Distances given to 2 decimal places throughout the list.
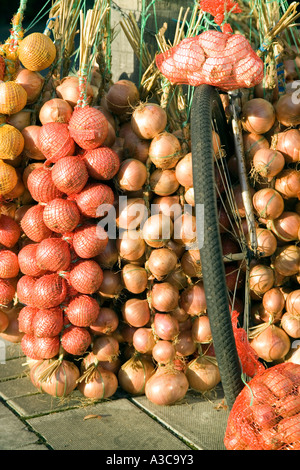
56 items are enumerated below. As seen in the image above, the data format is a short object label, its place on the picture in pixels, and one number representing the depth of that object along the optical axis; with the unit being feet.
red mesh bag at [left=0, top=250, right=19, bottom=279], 9.57
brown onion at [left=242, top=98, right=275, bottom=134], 9.71
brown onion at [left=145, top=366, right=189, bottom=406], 9.03
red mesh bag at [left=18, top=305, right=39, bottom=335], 9.38
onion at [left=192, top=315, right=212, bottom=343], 9.62
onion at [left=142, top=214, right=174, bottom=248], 9.20
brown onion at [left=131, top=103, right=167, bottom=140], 9.41
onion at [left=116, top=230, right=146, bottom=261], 9.31
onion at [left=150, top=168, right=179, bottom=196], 9.52
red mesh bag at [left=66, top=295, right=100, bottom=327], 9.02
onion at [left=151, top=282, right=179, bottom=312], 9.30
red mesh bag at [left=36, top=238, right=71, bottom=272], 8.87
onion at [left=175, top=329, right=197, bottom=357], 9.73
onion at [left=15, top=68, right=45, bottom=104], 9.51
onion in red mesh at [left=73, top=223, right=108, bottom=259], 8.92
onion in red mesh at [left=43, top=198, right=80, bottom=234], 8.71
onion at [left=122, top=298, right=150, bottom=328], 9.47
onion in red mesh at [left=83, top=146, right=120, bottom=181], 8.95
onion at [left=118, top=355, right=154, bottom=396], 9.50
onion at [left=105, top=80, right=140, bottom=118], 9.84
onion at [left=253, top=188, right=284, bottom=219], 9.46
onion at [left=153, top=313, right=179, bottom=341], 9.32
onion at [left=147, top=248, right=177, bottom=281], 9.22
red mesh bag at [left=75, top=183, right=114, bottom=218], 8.87
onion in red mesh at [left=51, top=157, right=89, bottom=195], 8.65
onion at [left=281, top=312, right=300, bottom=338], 9.68
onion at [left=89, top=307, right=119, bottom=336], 9.41
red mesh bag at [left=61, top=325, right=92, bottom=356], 9.12
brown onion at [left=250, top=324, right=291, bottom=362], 9.63
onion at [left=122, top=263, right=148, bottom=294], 9.40
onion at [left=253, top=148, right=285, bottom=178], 9.47
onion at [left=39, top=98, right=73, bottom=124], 9.18
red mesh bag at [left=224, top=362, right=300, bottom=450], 7.00
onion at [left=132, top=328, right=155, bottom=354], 9.50
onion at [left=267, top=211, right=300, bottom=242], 9.67
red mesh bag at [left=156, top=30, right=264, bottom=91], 8.94
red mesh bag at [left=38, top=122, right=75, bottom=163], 8.87
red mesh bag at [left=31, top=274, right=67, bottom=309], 8.93
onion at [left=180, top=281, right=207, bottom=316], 9.62
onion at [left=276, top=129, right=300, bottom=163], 9.62
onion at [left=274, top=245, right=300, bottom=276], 9.71
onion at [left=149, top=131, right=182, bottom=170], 9.34
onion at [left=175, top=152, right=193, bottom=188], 9.25
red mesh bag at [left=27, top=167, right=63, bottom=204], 8.93
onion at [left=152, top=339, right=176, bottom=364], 9.33
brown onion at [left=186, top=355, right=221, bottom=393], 9.53
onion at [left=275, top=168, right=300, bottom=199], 9.62
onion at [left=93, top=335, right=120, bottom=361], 9.46
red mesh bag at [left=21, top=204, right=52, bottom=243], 9.08
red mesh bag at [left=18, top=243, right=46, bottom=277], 9.18
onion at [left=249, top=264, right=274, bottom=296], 9.63
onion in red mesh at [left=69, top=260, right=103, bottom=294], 8.98
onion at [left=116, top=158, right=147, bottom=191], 9.30
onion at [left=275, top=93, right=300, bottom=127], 9.65
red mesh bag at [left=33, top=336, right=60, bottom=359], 9.15
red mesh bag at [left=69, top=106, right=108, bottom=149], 8.84
